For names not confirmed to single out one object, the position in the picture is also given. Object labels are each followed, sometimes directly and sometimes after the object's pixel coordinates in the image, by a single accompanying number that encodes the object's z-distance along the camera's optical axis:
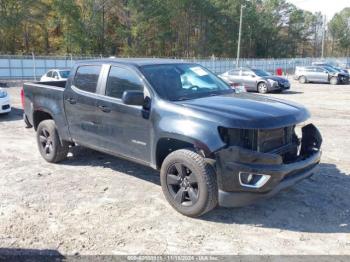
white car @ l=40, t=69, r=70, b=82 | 19.48
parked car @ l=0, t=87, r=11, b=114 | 11.58
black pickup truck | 4.29
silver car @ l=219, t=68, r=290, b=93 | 22.00
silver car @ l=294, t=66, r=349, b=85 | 28.92
